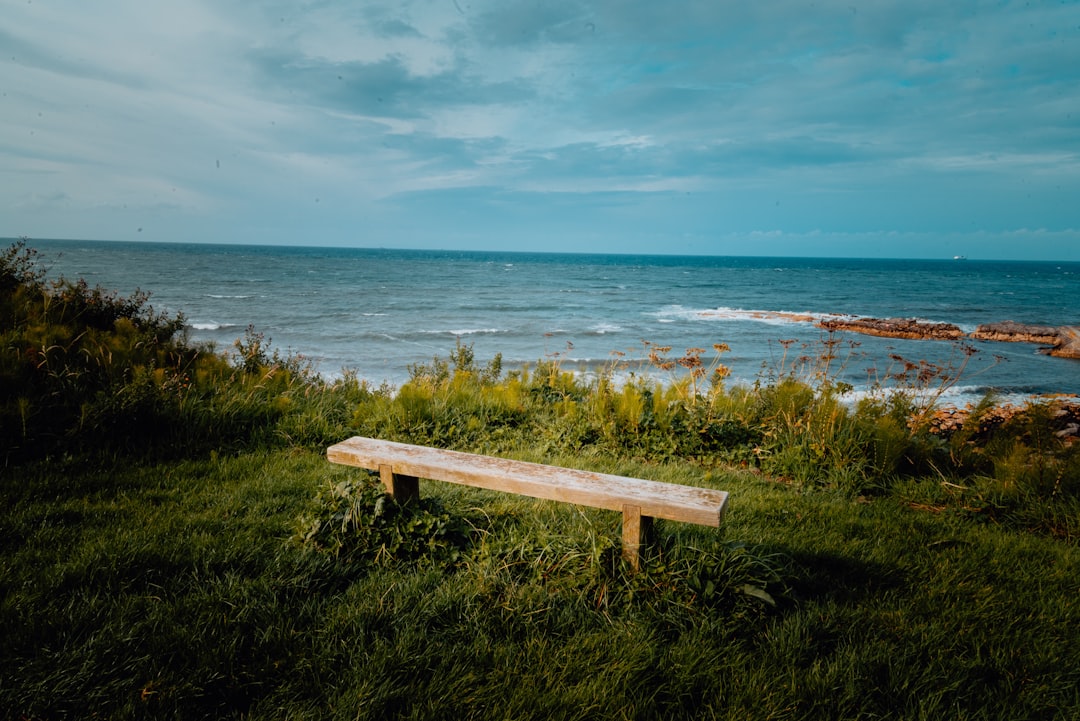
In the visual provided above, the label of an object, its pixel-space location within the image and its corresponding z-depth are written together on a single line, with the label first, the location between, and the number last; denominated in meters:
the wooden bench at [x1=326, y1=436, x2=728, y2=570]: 2.94
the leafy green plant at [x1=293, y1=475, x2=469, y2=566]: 3.35
